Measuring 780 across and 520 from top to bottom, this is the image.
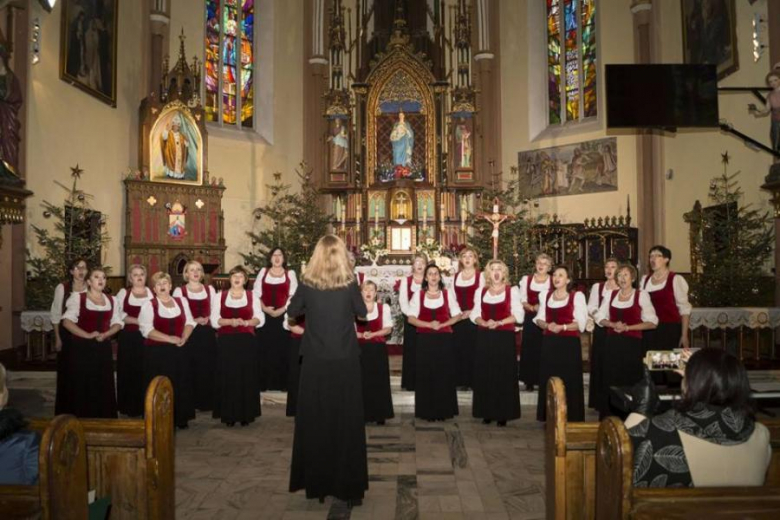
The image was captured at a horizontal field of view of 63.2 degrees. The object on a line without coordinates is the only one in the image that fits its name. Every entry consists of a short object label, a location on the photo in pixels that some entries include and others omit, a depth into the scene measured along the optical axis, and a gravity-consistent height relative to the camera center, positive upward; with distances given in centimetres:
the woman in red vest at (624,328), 600 -58
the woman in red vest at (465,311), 714 -47
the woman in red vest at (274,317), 713 -55
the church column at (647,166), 1422 +233
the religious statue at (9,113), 763 +198
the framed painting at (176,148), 1406 +282
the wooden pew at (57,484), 230 -80
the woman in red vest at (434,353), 643 -85
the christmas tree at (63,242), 1006 +53
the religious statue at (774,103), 802 +209
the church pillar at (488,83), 1761 +523
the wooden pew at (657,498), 209 -80
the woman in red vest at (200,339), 643 -72
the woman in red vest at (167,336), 596 -61
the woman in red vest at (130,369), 659 -102
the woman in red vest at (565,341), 602 -70
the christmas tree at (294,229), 1427 +99
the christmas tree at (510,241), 1227 +60
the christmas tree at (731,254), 962 +21
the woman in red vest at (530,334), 738 -79
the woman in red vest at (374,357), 630 -86
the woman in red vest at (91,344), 587 -66
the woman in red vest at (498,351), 627 -82
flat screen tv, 815 +226
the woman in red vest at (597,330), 666 -65
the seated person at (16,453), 261 -74
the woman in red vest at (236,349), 627 -77
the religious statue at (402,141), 1731 +353
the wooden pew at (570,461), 309 -95
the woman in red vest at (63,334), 597 -60
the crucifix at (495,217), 1069 +89
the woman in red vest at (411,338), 734 -82
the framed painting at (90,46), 1190 +450
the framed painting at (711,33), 1127 +449
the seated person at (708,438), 243 -66
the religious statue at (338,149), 1736 +333
